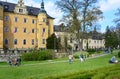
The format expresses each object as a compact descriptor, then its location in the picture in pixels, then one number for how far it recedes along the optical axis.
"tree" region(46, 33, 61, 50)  48.60
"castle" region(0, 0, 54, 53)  47.16
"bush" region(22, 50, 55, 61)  35.18
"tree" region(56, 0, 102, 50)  38.87
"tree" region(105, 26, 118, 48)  67.90
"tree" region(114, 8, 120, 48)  34.52
